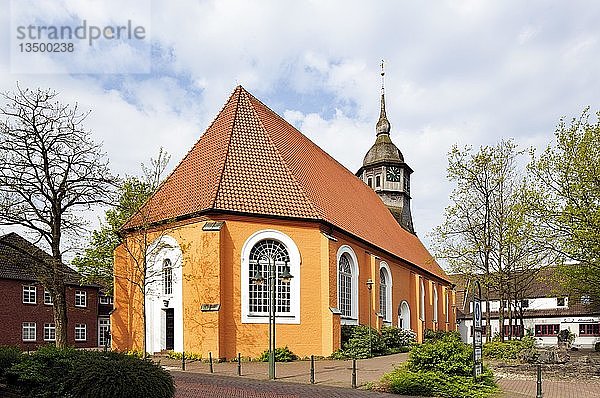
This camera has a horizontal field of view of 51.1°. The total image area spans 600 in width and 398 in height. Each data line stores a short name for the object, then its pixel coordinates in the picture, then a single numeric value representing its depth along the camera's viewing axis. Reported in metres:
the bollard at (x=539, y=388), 15.60
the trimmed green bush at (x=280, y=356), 26.64
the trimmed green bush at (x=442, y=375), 15.43
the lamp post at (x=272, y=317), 19.50
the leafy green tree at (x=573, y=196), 23.05
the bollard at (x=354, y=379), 17.41
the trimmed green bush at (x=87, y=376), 11.05
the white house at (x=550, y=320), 66.12
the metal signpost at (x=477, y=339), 15.29
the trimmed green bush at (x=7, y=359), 14.43
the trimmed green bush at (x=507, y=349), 28.84
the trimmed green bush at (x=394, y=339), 33.41
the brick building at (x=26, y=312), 46.47
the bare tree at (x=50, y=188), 25.92
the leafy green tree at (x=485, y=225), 34.12
